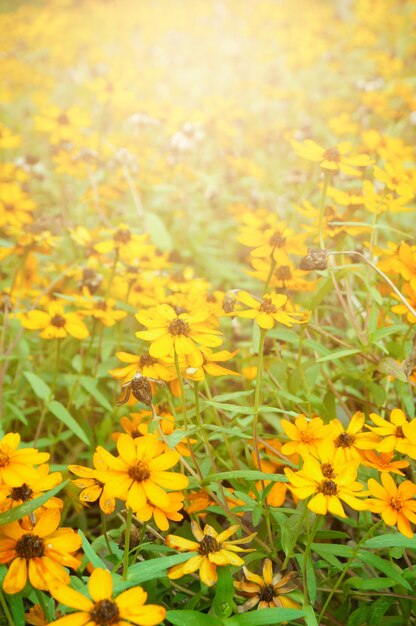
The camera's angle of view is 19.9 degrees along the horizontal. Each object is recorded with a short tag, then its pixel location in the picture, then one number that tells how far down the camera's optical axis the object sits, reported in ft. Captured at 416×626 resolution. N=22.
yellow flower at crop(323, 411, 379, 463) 1.80
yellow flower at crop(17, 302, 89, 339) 2.21
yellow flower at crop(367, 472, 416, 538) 1.73
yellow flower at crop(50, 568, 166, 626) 1.55
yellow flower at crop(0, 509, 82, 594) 1.62
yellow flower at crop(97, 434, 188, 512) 1.67
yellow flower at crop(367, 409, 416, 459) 1.77
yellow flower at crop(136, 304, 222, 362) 1.82
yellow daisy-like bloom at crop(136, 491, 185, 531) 1.72
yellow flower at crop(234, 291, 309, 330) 1.87
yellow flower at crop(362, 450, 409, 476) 1.80
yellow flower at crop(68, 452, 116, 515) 1.76
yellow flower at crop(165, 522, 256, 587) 1.68
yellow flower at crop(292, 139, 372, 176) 2.15
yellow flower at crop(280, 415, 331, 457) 1.84
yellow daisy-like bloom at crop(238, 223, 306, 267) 2.21
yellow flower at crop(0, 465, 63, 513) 1.71
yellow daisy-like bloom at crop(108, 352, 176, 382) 1.95
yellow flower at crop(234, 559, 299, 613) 1.74
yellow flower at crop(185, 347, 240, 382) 1.83
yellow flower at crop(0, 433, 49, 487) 1.69
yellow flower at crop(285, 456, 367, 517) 1.66
